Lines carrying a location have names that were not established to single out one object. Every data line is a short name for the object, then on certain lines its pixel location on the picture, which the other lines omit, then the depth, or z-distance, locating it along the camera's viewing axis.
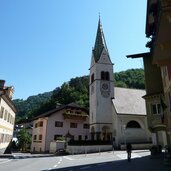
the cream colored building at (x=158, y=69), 7.69
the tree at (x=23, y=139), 54.69
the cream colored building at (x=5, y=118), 28.60
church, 43.69
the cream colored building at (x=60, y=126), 47.12
